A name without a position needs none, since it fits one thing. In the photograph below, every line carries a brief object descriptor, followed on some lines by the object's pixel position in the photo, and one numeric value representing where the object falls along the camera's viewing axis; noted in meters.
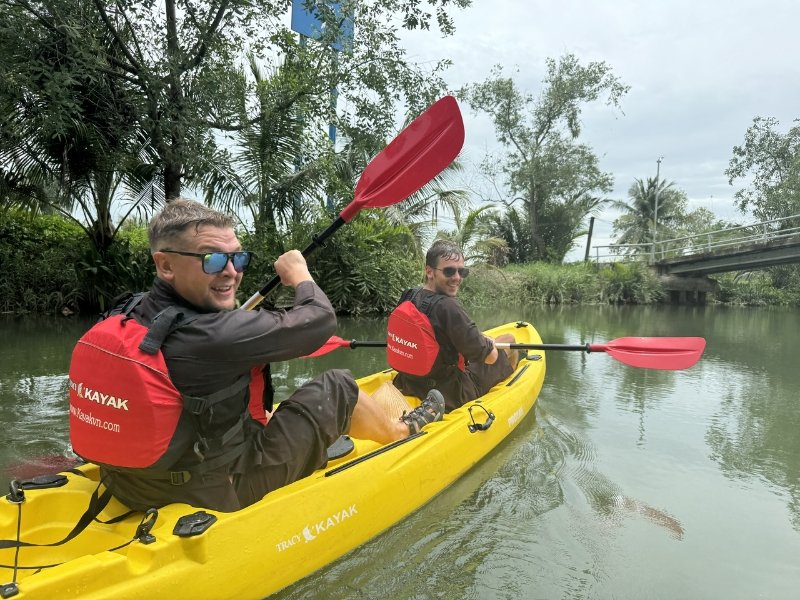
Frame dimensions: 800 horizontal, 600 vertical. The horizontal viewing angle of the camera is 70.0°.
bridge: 19.72
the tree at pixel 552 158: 25.84
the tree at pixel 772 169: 25.14
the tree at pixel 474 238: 17.58
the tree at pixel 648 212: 35.34
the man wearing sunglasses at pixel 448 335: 3.86
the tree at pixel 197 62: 6.43
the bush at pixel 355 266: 11.21
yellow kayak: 1.82
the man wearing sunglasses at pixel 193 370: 1.83
